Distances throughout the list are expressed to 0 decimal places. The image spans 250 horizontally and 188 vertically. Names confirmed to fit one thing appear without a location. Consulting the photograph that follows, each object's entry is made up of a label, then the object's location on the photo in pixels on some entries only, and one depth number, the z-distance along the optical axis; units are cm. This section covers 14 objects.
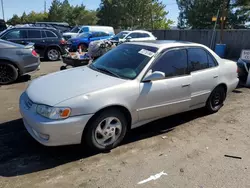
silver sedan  259
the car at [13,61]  574
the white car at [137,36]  1256
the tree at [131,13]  3640
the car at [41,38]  923
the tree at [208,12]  2294
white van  1647
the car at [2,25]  1710
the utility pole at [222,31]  1153
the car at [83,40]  1361
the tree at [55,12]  4217
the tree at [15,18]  5429
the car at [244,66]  609
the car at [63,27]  2003
